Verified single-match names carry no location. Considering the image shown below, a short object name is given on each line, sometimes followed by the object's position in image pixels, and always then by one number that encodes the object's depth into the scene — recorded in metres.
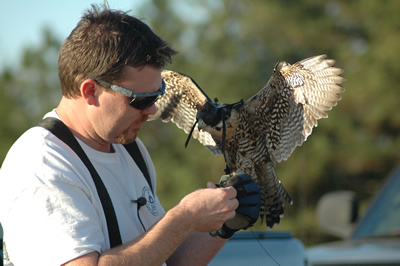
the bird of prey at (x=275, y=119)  6.62
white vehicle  8.66
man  3.85
